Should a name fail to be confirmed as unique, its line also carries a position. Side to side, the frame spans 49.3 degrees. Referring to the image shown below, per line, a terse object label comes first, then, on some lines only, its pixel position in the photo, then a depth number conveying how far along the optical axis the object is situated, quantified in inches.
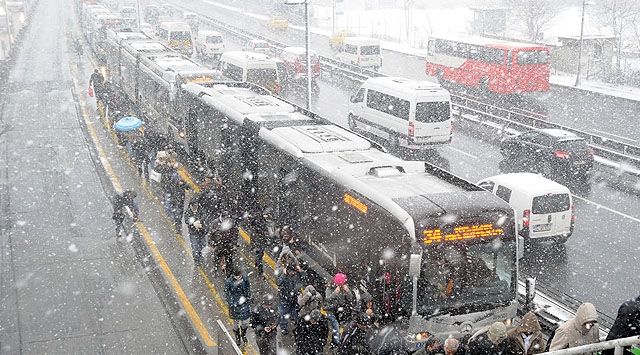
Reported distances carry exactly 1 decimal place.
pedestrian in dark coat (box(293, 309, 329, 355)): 381.4
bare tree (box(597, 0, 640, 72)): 1881.2
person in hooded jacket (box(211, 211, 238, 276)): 505.4
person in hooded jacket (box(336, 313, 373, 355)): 376.8
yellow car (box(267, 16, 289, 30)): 2780.5
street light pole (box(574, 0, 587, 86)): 1555.9
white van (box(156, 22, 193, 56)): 2007.9
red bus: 1400.1
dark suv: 863.7
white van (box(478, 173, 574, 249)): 610.2
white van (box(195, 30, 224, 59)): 1955.0
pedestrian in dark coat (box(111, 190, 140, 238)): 617.6
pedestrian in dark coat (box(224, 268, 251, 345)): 428.5
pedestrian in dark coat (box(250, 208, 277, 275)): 538.3
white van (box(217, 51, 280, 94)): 1275.8
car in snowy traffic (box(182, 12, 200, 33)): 2870.8
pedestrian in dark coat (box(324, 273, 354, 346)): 400.7
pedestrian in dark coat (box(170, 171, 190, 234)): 623.2
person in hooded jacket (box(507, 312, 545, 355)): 324.2
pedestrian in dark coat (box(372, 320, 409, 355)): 343.6
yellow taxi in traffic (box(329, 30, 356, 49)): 2245.0
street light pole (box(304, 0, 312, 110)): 1025.0
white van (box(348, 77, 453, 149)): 964.6
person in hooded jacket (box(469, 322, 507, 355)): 321.4
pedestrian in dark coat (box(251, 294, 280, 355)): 393.1
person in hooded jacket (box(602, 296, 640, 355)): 287.6
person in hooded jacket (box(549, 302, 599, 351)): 305.1
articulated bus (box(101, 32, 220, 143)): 917.2
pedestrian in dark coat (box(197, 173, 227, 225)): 570.3
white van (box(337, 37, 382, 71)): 1774.1
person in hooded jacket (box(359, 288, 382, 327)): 383.2
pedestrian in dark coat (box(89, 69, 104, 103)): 1100.0
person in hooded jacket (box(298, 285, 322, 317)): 385.5
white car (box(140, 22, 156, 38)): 2156.1
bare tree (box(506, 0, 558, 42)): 2352.4
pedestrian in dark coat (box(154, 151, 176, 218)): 638.5
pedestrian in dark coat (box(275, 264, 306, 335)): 430.3
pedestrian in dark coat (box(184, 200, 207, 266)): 551.8
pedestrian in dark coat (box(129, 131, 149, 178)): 776.9
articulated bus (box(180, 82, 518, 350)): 374.6
